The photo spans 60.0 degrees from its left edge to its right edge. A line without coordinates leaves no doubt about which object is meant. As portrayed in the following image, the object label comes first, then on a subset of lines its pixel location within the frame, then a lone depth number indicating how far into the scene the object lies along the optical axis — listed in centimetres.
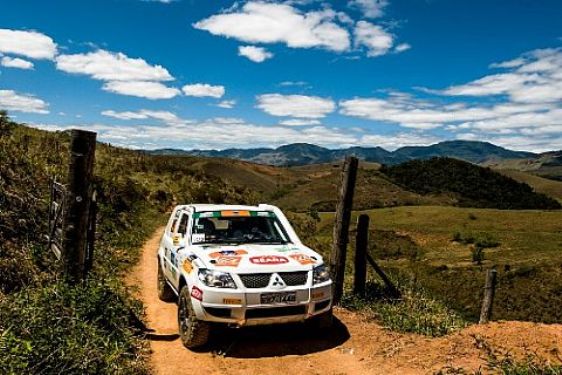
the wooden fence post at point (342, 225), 1041
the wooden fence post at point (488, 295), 1052
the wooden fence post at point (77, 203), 790
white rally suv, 707
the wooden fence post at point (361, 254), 1154
